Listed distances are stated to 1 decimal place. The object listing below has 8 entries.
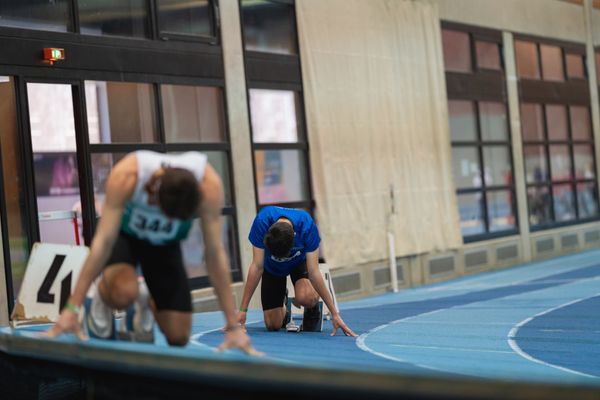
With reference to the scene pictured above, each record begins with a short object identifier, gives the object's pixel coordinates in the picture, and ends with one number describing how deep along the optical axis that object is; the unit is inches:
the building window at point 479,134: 693.3
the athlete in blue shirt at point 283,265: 297.9
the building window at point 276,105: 521.0
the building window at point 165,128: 434.3
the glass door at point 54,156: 427.5
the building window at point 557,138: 780.0
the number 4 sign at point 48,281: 201.5
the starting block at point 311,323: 332.8
